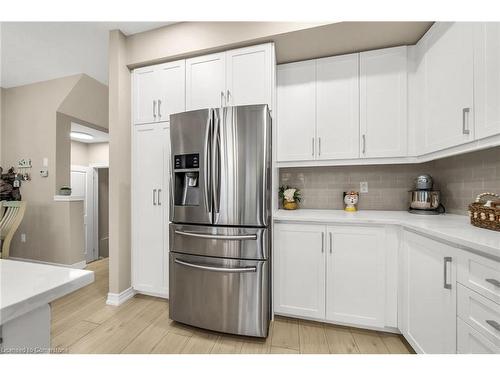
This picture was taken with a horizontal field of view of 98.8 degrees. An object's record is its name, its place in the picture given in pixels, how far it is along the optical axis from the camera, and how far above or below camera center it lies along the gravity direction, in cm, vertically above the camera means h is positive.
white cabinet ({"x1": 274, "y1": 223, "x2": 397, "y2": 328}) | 158 -67
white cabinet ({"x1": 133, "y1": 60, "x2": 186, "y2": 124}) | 202 +93
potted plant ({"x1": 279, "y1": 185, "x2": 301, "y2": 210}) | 215 -11
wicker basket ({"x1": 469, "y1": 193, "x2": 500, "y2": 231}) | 113 -15
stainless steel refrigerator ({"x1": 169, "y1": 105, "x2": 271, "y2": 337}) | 154 -28
